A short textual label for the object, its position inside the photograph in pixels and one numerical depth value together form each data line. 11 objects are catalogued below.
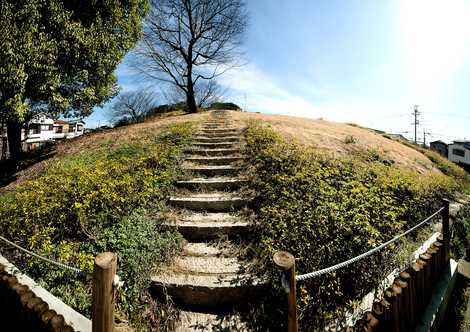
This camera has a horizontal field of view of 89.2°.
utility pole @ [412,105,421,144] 47.09
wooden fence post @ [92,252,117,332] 1.56
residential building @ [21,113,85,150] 41.67
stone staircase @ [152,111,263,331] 2.67
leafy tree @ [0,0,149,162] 6.34
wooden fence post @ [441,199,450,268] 3.65
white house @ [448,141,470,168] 41.70
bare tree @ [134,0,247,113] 17.11
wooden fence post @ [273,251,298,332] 1.60
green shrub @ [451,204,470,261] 4.68
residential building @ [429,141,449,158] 46.20
